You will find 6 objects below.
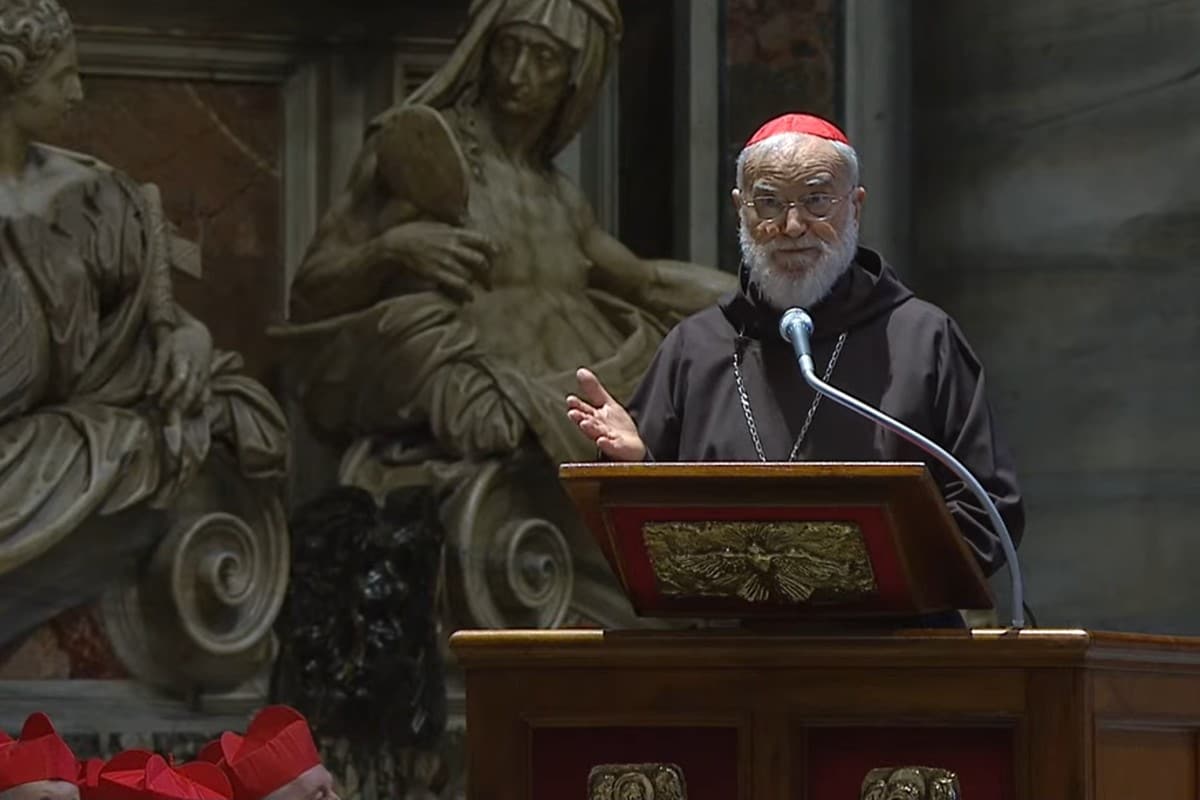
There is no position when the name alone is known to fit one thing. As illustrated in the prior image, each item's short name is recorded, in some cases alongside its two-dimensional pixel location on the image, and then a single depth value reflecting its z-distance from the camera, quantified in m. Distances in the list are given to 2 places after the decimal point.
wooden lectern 9.09
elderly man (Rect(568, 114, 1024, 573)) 10.34
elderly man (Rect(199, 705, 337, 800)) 12.59
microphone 9.39
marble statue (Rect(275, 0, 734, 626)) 16.47
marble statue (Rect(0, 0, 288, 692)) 15.55
